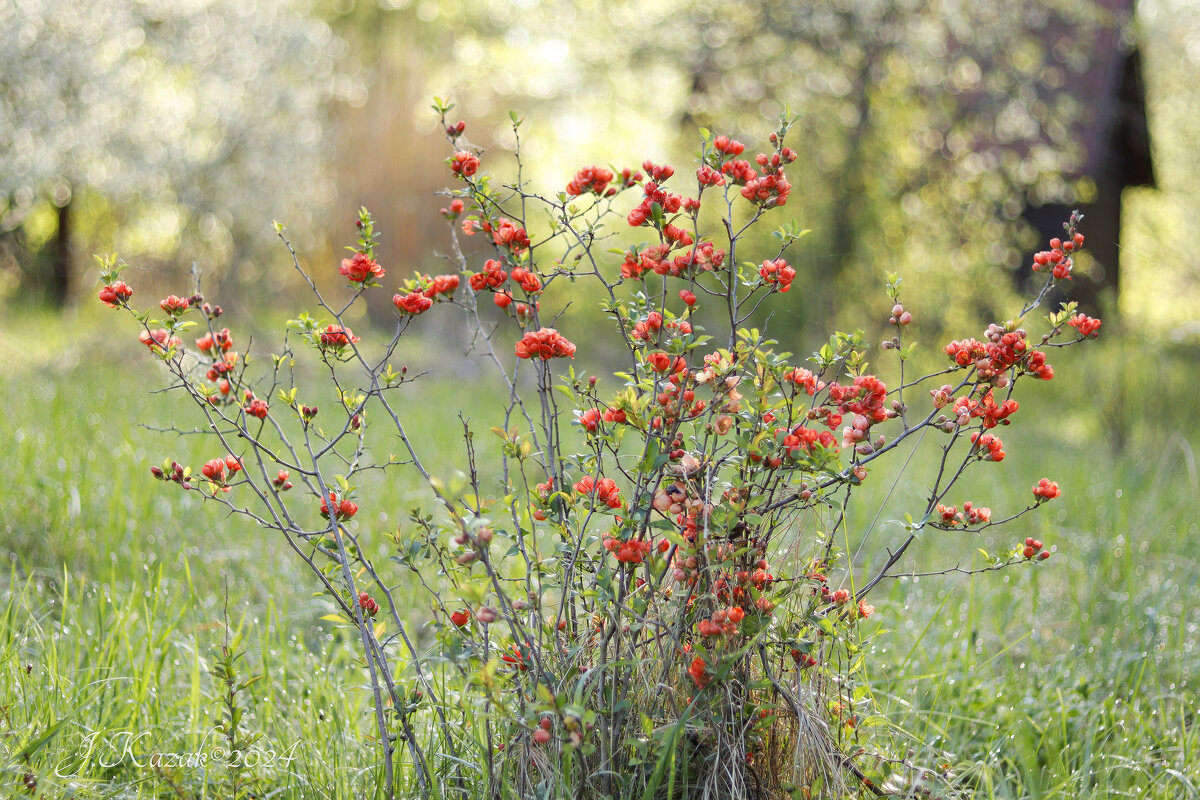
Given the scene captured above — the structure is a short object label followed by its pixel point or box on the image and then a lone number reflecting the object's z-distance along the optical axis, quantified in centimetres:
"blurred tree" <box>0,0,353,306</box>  697
